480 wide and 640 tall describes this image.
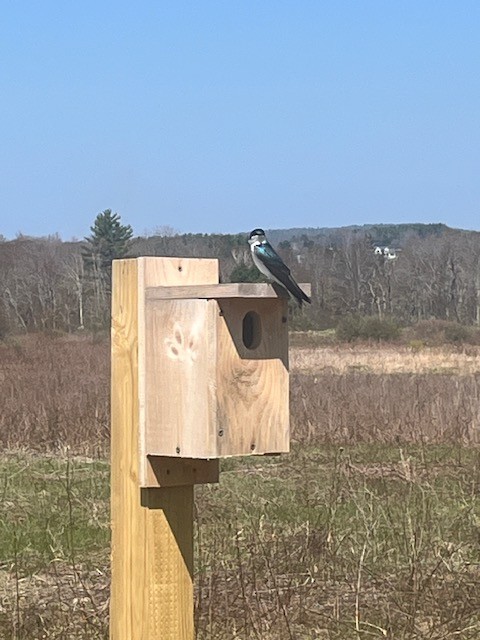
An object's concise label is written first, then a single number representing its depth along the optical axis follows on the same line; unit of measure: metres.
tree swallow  3.45
